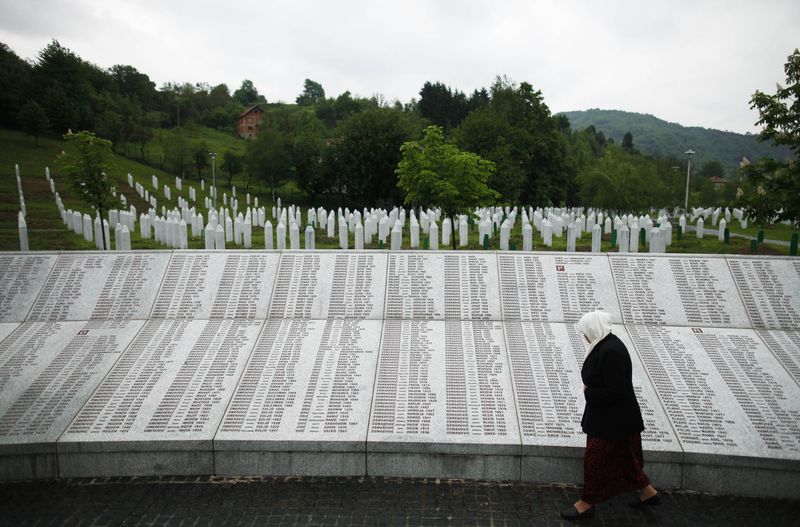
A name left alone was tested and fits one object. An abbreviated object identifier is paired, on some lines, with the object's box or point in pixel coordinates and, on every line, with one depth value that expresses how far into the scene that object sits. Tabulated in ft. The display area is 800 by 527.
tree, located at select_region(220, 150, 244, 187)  183.32
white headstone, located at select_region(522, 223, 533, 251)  55.11
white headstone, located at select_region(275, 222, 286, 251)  53.57
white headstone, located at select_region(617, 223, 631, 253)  55.83
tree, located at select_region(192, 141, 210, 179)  180.86
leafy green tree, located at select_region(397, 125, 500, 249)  66.13
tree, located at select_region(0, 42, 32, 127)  164.55
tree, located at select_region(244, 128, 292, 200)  167.63
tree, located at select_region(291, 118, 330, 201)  161.68
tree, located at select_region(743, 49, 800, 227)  39.75
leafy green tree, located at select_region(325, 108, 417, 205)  147.43
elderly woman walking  17.43
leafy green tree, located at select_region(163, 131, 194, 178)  175.01
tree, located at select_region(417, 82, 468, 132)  245.65
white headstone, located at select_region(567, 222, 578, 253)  59.18
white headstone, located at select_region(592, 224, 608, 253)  55.06
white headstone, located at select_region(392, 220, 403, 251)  49.08
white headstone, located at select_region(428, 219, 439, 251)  54.95
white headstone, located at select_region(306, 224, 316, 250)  56.49
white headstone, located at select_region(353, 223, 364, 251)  54.94
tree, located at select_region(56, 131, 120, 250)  63.46
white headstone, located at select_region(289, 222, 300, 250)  50.72
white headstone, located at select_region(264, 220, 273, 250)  54.33
